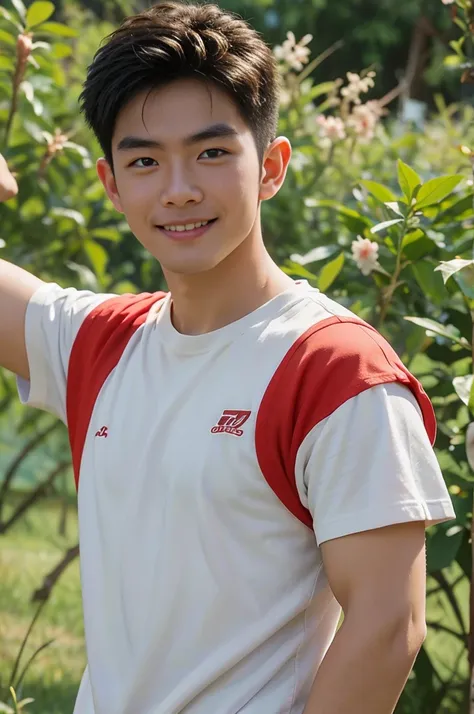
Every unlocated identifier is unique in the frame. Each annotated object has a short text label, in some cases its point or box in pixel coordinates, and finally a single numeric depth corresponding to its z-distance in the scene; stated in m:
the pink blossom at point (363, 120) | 5.38
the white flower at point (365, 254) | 3.84
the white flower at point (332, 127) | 5.29
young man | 2.36
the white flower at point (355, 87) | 5.05
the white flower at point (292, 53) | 5.22
